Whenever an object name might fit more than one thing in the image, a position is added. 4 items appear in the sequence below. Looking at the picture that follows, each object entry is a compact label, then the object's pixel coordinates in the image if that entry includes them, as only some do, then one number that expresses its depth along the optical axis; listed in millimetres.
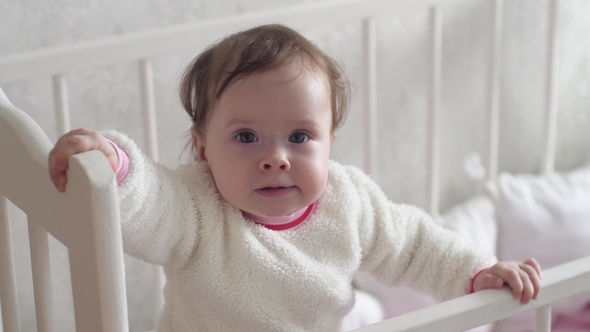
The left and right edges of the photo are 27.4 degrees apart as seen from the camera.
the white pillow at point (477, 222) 1553
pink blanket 1535
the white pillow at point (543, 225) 1566
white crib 841
